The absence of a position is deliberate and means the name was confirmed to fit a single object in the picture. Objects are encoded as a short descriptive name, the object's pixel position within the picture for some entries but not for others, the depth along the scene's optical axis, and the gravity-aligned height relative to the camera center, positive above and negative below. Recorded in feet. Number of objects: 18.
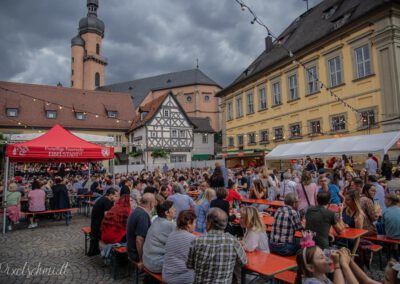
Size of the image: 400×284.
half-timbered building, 114.93 +15.58
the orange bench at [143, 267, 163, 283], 12.26 -4.63
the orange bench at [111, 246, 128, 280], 16.47 -4.94
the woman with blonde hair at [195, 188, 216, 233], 18.75 -2.84
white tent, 40.78 +2.99
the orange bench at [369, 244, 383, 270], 15.99 -4.75
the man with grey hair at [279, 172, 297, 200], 28.52 -2.10
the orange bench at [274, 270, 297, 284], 12.13 -4.83
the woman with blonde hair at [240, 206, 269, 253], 13.44 -3.11
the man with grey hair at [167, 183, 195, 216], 21.01 -2.50
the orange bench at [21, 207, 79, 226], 31.32 -4.44
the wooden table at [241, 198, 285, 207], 26.71 -3.52
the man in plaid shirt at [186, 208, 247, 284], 9.67 -2.97
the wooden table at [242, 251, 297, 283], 10.84 -3.97
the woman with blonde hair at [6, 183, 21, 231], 30.19 -3.53
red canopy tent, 30.45 +2.58
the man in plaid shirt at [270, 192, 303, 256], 14.80 -3.39
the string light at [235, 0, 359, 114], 22.54 +12.99
